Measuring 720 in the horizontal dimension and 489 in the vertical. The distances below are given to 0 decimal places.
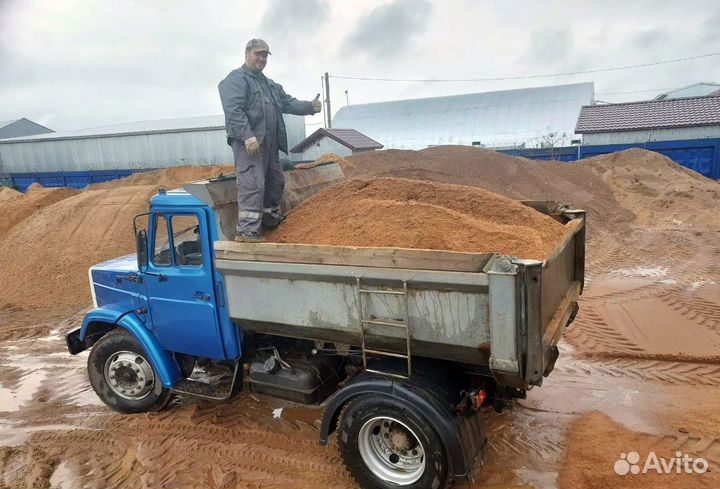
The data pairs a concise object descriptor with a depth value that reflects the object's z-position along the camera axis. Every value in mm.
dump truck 3262
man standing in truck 4426
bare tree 24406
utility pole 26766
